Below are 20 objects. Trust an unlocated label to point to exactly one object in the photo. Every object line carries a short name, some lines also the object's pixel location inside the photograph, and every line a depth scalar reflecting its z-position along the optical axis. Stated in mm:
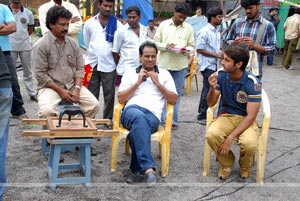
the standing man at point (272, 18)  12448
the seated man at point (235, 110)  3646
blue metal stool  3319
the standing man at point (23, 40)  6070
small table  3248
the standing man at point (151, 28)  10322
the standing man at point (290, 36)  11742
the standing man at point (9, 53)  4211
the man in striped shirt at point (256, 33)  4363
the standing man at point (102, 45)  4820
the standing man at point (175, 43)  5082
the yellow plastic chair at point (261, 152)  3719
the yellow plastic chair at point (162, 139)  3807
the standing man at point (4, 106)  2840
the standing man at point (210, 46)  5406
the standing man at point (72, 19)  5203
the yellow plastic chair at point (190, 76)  7673
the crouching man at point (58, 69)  3988
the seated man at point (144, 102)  3602
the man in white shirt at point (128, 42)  4781
